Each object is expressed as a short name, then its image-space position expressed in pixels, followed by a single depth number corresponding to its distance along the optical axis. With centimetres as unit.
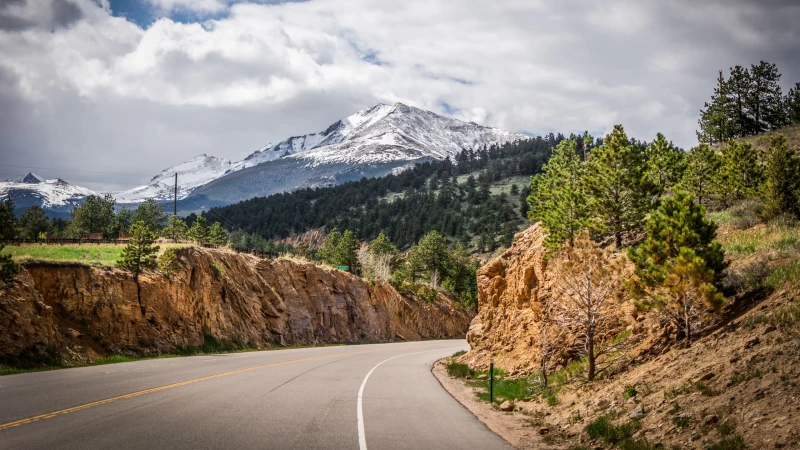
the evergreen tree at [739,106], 6425
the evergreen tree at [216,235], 8356
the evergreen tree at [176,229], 6876
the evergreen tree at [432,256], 8325
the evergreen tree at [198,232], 7390
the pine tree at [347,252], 7788
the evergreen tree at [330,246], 8788
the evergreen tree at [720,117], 6444
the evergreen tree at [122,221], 8161
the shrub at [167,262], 3275
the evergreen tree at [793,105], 6506
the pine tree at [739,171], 2859
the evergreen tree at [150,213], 8862
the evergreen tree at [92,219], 7929
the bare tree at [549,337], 1691
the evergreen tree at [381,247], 8750
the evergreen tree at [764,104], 6347
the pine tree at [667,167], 3319
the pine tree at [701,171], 3412
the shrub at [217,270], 3922
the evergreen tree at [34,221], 7756
